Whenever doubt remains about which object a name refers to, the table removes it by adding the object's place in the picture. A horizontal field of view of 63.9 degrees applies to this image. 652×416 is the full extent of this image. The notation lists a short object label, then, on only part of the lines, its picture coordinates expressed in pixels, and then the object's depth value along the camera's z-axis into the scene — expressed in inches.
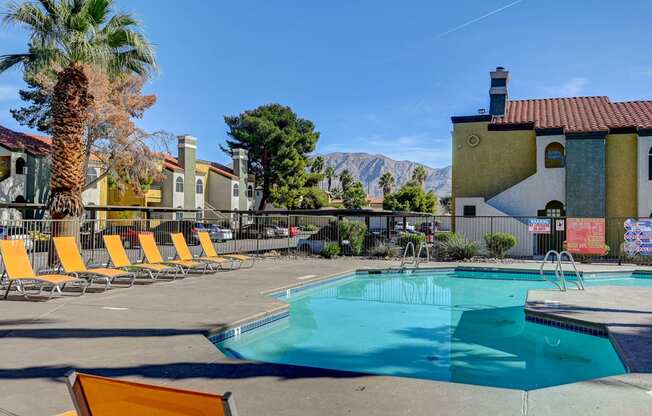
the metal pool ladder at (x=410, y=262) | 689.6
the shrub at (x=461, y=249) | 809.5
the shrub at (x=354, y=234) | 871.7
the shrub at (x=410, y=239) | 886.9
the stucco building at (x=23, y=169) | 1236.5
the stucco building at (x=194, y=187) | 1776.6
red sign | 802.2
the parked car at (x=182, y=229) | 1051.6
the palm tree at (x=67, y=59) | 565.0
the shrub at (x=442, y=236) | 847.3
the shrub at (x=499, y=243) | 837.2
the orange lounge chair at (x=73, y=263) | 418.6
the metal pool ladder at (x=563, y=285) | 465.7
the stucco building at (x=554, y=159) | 935.0
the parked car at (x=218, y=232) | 1219.2
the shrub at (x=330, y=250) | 840.9
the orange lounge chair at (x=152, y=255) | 526.3
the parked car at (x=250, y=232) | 1294.4
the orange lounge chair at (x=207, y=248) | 612.4
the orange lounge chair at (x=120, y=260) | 480.9
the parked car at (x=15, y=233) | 519.4
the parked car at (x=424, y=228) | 1251.2
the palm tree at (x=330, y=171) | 3634.4
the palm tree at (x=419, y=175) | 3700.8
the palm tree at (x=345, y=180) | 3697.3
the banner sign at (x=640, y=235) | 768.3
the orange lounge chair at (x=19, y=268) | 375.6
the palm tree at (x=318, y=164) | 3058.6
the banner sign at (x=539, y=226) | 818.2
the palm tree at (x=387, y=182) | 3750.0
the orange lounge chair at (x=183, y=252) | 571.2
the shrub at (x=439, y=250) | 823.1
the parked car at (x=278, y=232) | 1352.1
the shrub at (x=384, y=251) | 849.5
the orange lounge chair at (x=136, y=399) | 77.9
